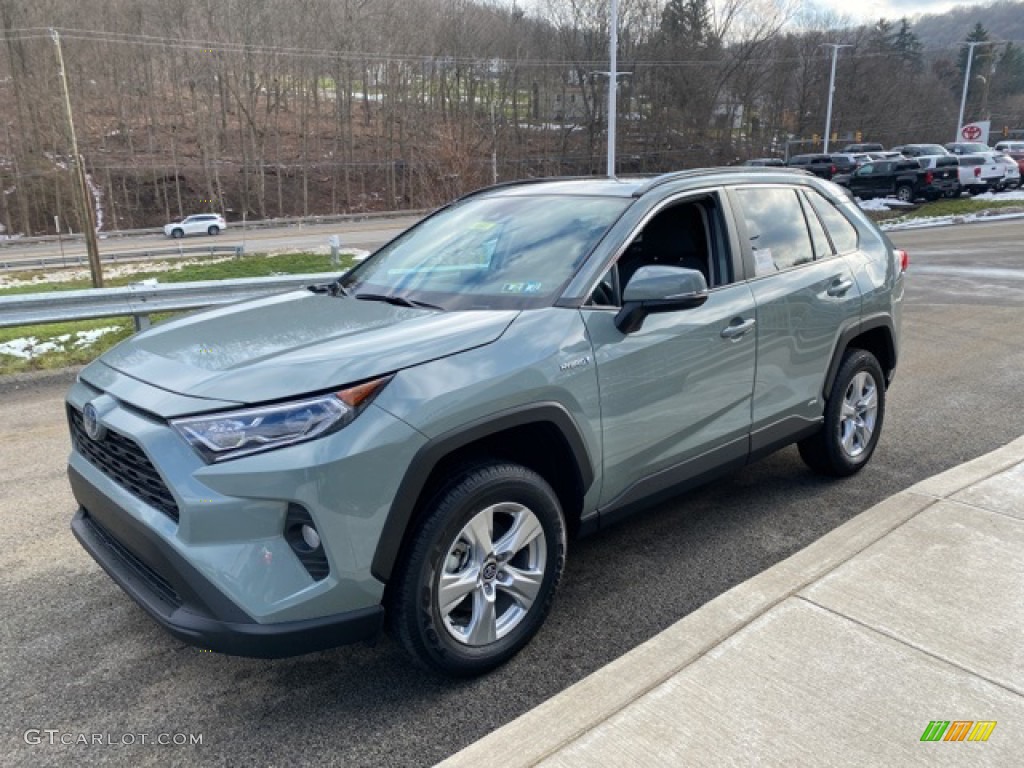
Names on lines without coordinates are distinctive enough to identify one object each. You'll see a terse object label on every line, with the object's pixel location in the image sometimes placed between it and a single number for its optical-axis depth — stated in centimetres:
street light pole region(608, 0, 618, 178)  2742
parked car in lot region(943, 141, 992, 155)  4088
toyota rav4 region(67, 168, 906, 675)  229
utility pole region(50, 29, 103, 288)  2564
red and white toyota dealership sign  5097
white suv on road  5116
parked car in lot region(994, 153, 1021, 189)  3048
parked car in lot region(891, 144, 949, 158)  4000
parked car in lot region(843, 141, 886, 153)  5472
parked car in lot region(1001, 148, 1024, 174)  3407
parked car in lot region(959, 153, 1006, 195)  2884
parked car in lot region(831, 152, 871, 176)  3788
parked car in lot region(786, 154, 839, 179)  3728
